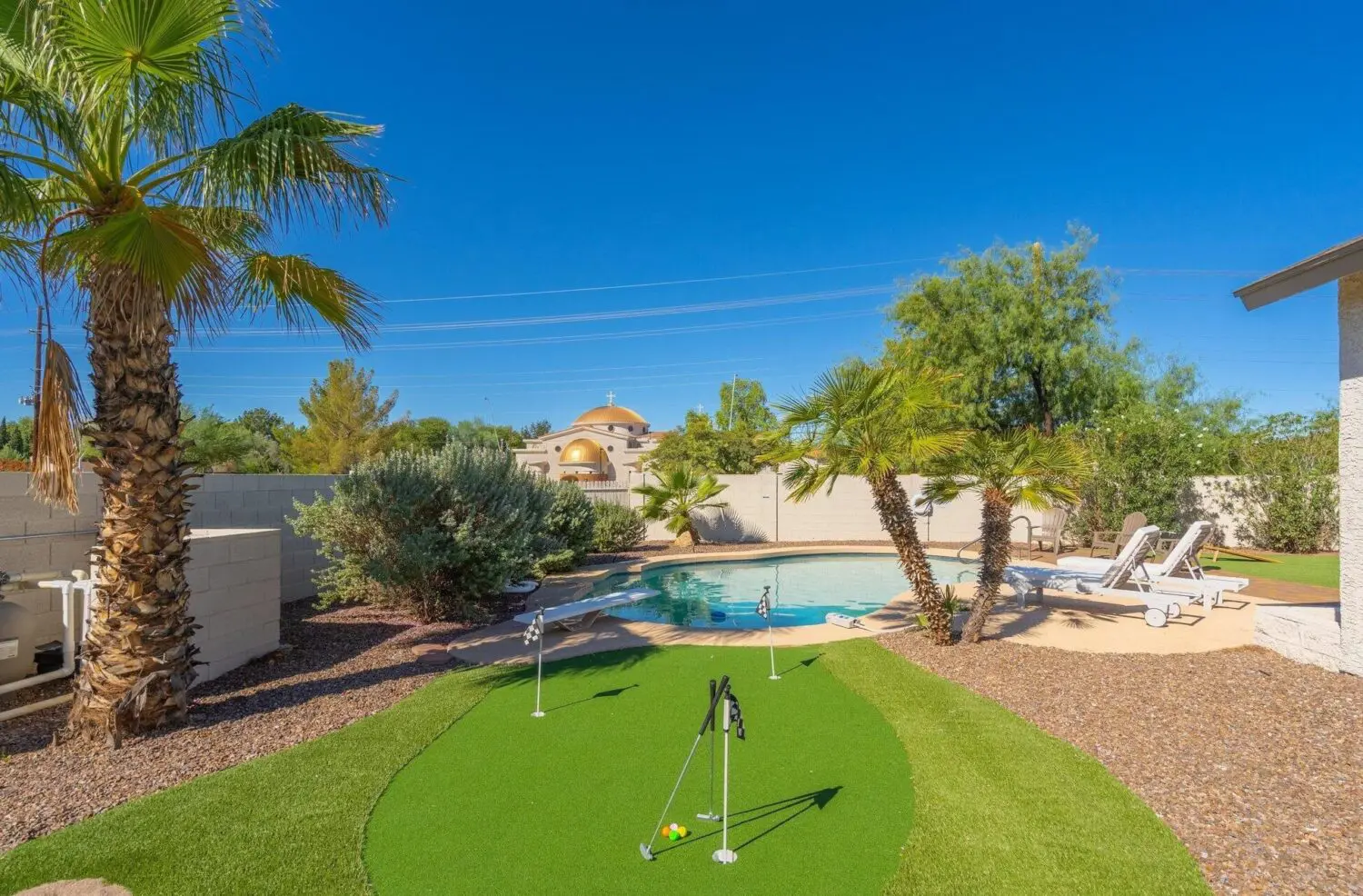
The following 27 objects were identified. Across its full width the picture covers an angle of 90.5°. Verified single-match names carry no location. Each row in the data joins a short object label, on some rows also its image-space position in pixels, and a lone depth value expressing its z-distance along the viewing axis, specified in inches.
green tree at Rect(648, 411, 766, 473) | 1397.6
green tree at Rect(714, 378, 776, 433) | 1940.2
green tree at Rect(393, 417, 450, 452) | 1715.1
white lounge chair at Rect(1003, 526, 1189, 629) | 361.0
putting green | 140.8
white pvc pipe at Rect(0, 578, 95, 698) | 247.3
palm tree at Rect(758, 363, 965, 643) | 294.8
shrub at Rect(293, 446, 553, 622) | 366.3
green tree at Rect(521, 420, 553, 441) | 4072.3
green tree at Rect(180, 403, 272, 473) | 1251.8
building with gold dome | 2250.2
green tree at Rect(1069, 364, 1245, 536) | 637.3
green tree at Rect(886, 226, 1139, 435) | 989.8
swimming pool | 474.6
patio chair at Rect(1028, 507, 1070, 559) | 623.8
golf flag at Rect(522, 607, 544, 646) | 252.5
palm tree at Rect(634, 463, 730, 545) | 776.9
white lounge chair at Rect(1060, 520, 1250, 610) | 377.4
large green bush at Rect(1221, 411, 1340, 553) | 605.0
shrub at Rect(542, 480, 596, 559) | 607.5
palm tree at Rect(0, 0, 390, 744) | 183.3
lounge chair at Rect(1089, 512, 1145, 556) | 572.4
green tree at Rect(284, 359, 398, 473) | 1567.4
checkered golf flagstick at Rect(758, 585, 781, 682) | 291.7
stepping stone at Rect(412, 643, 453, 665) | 312.2
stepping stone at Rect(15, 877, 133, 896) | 132.1
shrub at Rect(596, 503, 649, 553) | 715.4
